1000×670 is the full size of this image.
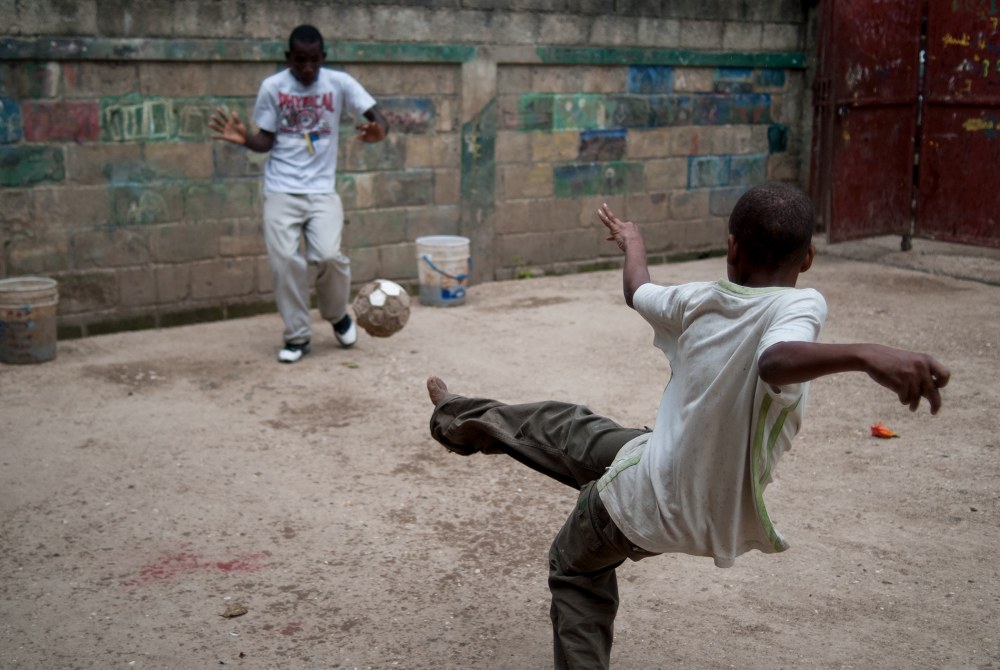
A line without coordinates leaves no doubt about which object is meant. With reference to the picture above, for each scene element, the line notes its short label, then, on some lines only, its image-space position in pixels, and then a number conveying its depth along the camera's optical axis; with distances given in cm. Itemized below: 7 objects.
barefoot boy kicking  249
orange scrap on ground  541
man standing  668
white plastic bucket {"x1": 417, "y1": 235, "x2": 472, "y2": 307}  825
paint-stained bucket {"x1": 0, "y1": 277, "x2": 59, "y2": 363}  658
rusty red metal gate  963
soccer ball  675
